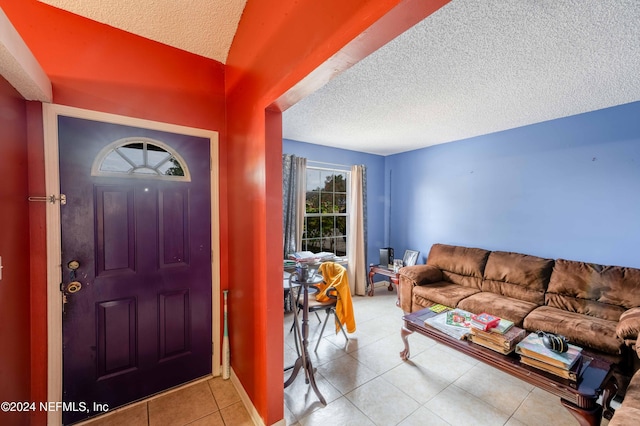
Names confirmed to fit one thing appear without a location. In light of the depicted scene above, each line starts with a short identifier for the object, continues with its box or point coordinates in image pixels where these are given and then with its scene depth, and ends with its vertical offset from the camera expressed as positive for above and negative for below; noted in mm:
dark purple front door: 1725 -382
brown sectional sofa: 2126 -962
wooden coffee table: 1423 -1075
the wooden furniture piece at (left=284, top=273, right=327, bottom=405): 2027 -1079
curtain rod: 4150 +830
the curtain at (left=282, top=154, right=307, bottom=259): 3777 +197
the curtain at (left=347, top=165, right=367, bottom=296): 4445 -446
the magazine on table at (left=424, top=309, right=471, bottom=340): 2043 -980
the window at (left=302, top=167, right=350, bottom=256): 4215 +8
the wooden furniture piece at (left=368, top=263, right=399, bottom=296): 4121 -1041
